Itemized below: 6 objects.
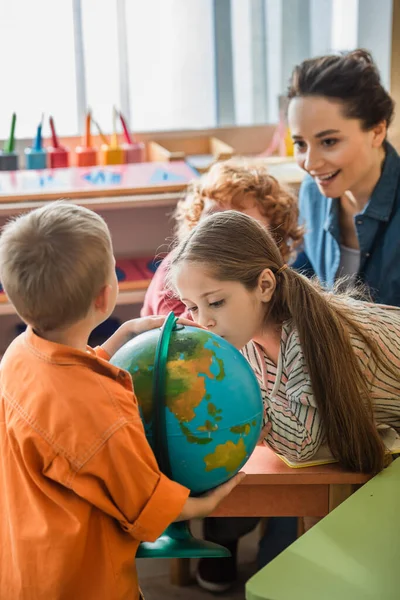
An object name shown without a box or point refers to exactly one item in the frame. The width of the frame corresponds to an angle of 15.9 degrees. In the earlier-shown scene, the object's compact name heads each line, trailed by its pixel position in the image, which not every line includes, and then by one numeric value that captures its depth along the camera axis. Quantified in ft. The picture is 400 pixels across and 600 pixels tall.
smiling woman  10.63
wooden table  8.35
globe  7.41
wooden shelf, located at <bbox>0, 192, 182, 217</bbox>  11.72
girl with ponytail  8.30
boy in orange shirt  7.08
